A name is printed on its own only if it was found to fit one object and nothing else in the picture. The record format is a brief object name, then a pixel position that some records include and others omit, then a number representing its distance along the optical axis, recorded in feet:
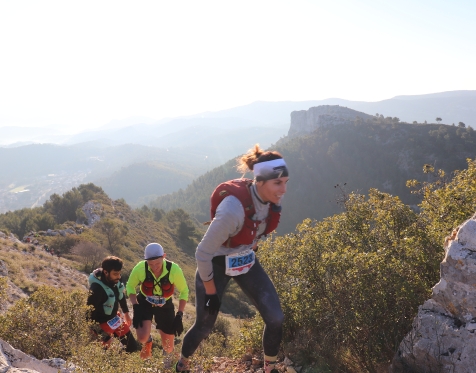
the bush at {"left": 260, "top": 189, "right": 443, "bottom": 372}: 13.58
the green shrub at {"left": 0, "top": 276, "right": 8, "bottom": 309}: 13.84
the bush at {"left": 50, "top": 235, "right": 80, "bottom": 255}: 89.03
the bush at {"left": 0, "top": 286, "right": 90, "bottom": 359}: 12.55
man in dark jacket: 16.70
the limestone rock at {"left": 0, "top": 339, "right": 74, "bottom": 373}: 9.67
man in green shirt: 16.84
